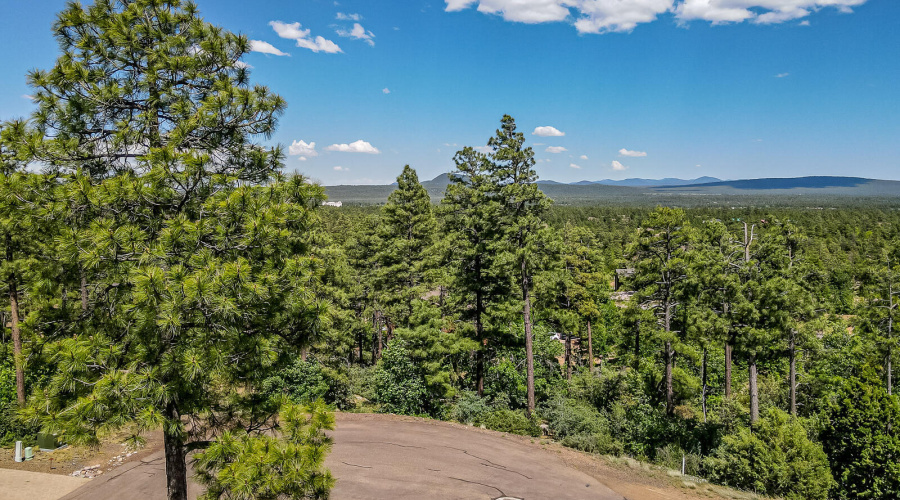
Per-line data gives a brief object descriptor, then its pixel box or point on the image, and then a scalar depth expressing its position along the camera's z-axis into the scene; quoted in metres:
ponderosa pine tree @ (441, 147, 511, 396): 20.12
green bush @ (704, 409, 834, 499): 13.85
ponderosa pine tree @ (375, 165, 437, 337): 23.69
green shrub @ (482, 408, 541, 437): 18.27
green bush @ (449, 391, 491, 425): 19.58
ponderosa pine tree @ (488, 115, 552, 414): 19.36
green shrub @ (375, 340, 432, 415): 19.64
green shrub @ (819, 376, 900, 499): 14.20
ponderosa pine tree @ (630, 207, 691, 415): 20.25
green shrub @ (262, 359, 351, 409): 18.69
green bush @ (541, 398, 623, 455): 16.91
